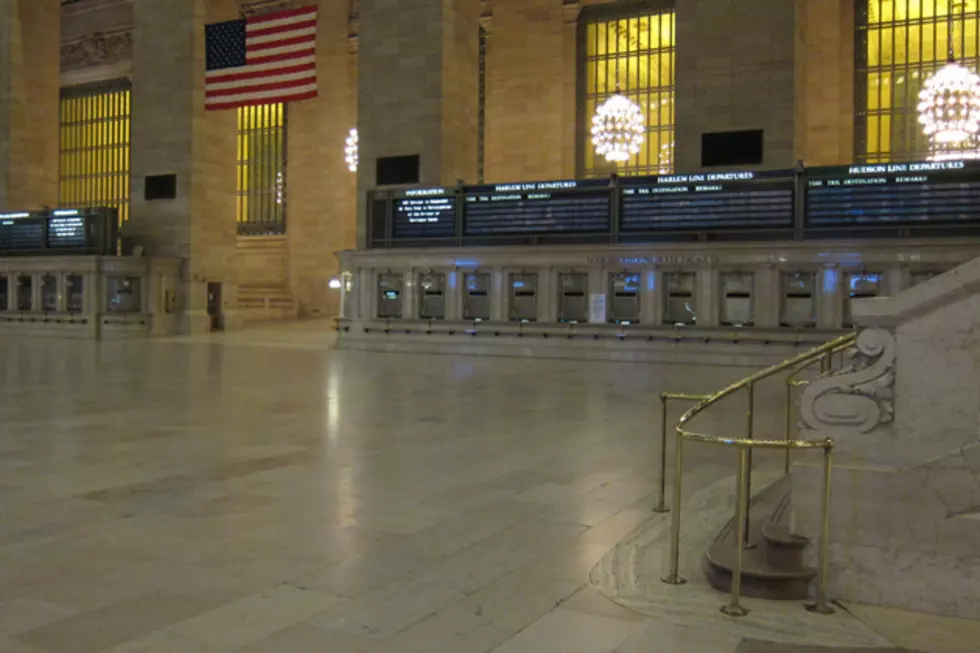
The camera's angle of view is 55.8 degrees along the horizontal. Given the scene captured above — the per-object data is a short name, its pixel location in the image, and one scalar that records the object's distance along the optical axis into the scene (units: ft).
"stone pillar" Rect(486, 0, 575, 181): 113.60
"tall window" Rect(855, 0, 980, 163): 99.09
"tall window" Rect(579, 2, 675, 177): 113.70
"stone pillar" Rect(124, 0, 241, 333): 92.43
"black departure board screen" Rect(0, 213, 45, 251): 95.09
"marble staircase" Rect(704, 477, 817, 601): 15.20
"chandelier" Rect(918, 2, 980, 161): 71.36
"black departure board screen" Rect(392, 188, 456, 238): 70.90
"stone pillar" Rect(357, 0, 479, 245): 75.87
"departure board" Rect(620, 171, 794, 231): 59.26
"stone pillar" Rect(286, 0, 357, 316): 124.67
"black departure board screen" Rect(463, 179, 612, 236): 65.31
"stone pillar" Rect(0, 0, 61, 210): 103.55
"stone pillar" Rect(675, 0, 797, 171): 63.72
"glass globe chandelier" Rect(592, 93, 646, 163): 90.38
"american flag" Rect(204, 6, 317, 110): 76.02
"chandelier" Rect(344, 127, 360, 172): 110.83
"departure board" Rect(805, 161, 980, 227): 54.60
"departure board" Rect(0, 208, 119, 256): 90.99
